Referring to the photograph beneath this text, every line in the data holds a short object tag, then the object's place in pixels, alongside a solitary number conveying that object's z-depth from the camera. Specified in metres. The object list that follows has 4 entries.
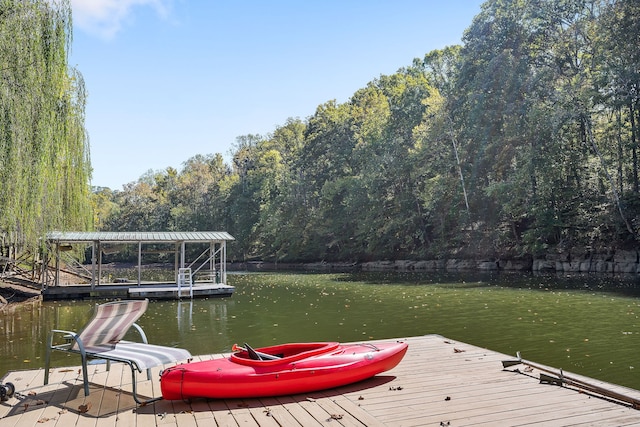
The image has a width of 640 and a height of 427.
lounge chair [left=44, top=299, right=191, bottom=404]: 4.93
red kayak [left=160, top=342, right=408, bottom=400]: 4.88
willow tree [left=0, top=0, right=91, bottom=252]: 9.76
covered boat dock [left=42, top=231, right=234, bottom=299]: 21.09
